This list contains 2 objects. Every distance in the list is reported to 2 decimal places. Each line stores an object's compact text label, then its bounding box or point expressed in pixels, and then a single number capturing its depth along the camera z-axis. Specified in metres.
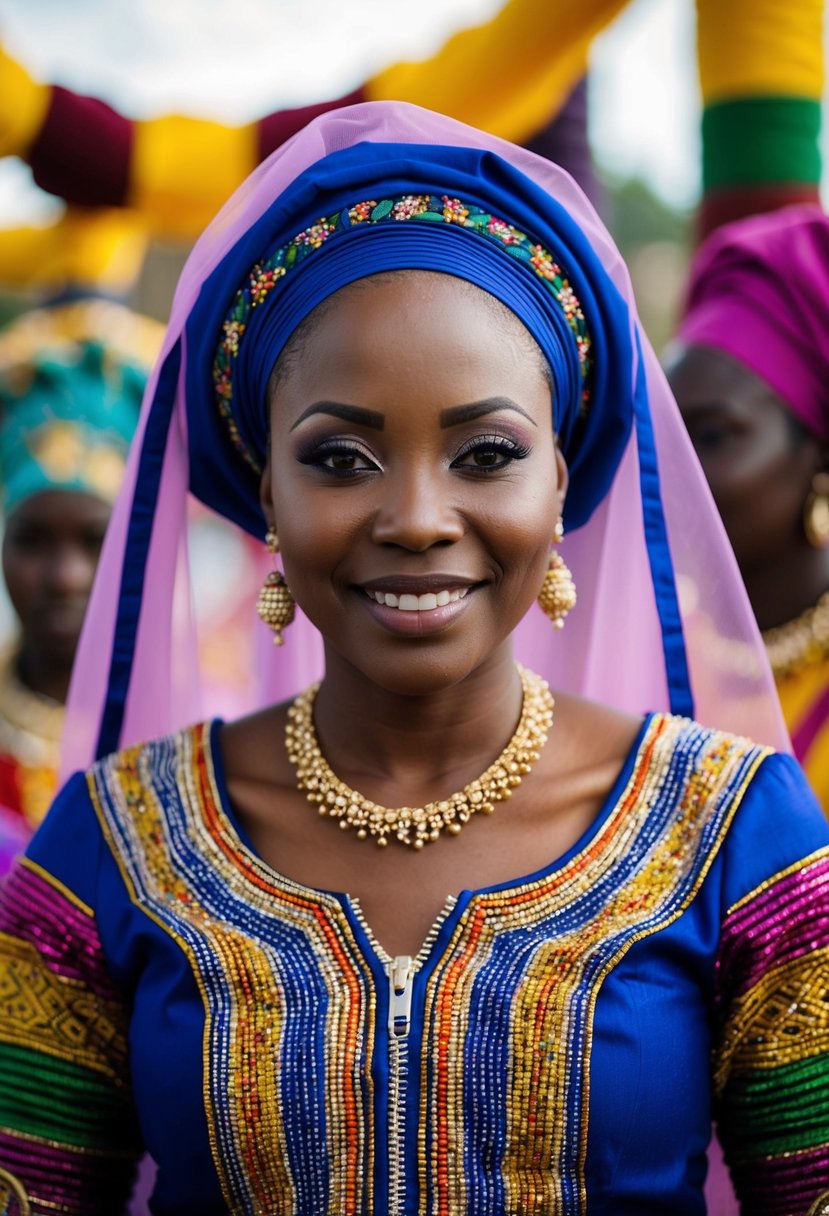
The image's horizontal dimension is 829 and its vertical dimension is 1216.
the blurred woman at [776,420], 3.51
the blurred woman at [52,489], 4.43
